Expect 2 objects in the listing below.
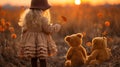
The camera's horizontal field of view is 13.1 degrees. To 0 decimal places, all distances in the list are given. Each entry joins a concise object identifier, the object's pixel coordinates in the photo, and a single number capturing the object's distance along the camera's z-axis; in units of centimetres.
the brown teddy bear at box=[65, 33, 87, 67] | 956
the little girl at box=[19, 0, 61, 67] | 891
